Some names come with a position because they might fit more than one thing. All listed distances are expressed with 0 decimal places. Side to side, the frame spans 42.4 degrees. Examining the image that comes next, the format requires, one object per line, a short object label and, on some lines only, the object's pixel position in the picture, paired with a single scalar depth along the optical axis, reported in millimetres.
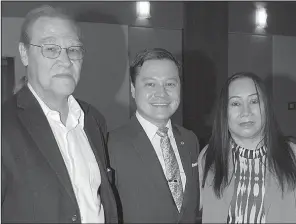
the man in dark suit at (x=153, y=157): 1509
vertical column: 2912
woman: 1542
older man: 1186
